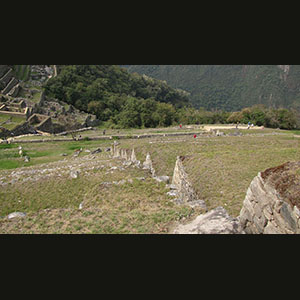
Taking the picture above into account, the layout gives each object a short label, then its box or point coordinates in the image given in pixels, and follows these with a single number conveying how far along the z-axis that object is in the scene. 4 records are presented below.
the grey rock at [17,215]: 8.09
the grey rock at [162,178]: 10.37
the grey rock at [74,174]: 13.02
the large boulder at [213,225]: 5.10
